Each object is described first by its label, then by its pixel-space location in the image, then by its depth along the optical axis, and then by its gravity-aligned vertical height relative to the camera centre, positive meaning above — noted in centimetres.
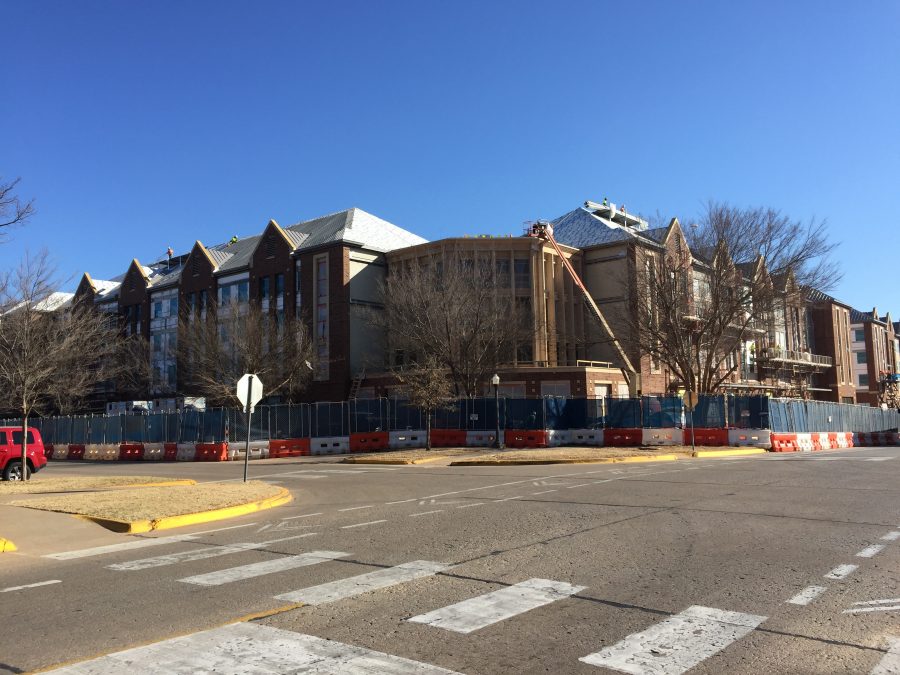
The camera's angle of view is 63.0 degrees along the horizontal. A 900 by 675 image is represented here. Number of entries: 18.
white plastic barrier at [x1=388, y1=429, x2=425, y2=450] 3634 -128
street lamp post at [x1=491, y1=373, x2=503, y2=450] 3306 -14
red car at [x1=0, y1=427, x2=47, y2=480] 2166 -97
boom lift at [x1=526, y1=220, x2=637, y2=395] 4959 +770
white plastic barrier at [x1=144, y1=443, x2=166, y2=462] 3762 -171
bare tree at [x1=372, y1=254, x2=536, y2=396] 3900 +504
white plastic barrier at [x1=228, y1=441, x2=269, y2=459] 3550 -161
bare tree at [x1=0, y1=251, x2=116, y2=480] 2189 +261
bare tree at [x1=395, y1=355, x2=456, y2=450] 3153 +102
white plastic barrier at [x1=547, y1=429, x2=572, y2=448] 3443 -130
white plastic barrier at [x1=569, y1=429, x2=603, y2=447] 3472 -132
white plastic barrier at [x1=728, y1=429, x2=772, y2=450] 3183 -143
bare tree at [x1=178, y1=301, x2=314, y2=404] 4641 +438
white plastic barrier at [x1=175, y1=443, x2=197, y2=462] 3619 -169
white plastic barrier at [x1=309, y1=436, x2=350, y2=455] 3650 -152
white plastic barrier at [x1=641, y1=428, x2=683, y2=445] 3341 -131
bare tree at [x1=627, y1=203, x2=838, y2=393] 3828 +614
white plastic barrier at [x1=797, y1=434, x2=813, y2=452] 3419 -180
